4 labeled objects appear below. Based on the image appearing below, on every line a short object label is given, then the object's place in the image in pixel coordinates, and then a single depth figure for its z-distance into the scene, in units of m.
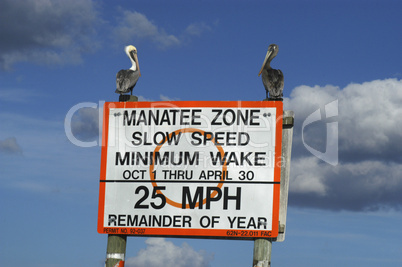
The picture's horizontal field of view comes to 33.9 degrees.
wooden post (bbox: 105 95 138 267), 11.46
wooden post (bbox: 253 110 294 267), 10.83
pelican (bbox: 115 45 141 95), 11.95
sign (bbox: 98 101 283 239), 11.01
